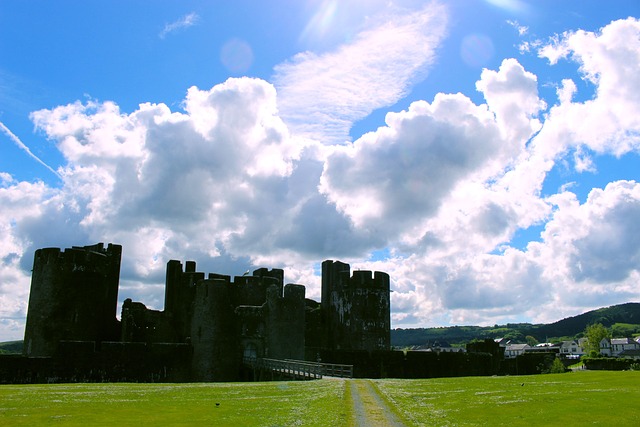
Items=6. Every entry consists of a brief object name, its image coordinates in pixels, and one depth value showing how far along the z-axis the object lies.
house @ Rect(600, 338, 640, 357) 173.00
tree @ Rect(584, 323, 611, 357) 132.75
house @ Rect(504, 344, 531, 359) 186.62
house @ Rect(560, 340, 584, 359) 190.25
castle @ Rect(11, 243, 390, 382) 43.56
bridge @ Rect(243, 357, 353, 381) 38.41
